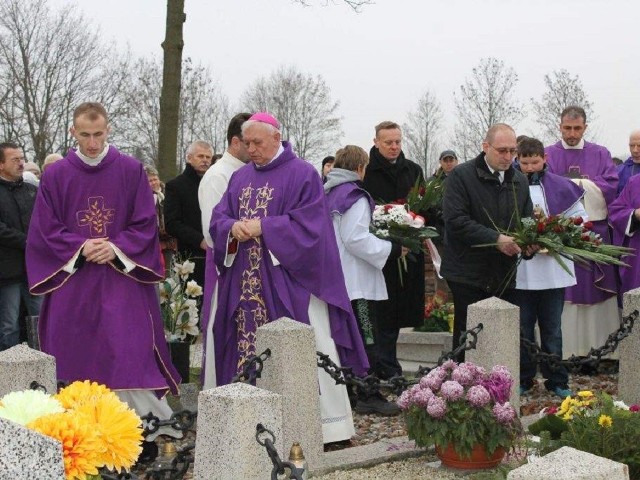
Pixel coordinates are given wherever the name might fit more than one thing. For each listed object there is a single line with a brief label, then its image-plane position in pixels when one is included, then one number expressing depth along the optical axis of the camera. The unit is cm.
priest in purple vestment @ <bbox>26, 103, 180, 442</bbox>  708
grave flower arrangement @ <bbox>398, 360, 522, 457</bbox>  646
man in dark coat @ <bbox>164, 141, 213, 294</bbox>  1043
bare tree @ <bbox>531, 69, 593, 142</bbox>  3173
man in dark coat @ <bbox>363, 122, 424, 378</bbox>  893
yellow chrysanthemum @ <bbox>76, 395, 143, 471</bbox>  326
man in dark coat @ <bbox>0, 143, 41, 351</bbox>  941
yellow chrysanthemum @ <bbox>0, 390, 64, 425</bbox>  318
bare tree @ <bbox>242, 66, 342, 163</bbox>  4266
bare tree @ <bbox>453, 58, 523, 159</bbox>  3407
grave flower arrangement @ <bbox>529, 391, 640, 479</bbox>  585
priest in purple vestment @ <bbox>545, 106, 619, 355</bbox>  1026
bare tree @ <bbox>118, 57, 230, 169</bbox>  3444
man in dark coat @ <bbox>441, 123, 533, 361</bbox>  833
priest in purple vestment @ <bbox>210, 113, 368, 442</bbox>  709
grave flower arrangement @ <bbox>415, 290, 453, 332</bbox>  1139
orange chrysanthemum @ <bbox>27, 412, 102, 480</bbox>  302
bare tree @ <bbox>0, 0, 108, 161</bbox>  3117
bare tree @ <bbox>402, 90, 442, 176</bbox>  4299
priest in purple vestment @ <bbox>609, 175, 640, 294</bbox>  992
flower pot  656
